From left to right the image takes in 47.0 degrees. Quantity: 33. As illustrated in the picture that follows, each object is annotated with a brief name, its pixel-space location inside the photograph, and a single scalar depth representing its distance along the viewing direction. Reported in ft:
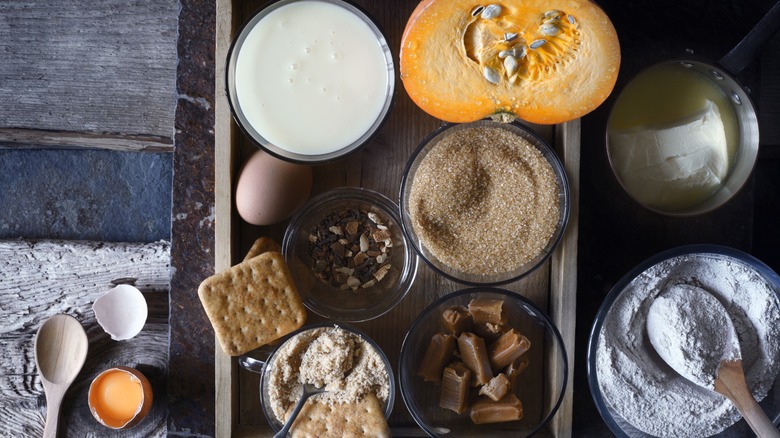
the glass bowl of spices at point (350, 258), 2.06
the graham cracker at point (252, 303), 1.95
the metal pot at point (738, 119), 1.95
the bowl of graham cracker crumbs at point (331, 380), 1.93
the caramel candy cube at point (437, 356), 1.98
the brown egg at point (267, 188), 1.94
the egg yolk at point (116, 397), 2.11
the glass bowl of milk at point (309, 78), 1.88
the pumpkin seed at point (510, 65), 1.77
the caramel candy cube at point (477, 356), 1.95
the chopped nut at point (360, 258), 2.06
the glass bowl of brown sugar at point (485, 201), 1.94
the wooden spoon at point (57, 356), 2.17
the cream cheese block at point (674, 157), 2.03
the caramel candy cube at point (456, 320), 1.97
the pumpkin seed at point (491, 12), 1.72
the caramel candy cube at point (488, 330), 1.99
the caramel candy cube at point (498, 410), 1.95
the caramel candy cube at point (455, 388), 1.95
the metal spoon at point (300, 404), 1.92
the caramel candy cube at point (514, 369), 1.98
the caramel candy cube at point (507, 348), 1.94
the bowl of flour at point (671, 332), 1.97
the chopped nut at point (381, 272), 2.05
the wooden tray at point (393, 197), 1.98
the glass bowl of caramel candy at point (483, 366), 1.96
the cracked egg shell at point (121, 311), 2.19
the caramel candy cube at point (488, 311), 1.97
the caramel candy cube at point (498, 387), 1.94
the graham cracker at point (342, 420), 1.92
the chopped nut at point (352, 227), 2.05
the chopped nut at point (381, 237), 2.06
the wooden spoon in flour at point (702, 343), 1.93
